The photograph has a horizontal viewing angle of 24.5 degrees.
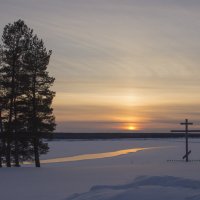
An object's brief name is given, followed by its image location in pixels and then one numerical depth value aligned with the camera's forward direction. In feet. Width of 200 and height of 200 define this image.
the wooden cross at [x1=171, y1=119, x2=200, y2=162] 115.39
